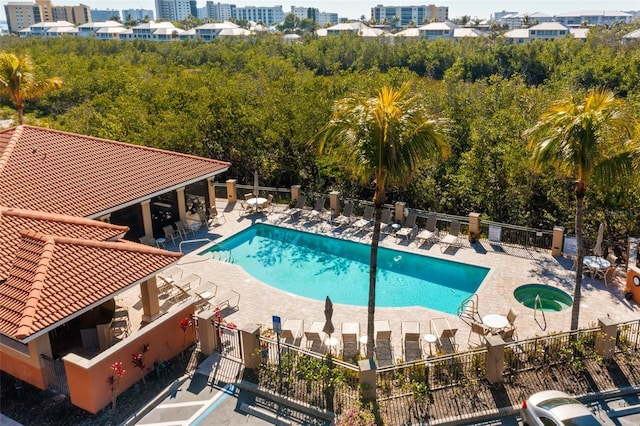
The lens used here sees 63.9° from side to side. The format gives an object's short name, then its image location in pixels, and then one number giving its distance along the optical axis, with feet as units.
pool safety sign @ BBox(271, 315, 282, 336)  41.81
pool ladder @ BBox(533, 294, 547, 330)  50.19
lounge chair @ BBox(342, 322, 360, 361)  45.34
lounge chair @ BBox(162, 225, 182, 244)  71.89
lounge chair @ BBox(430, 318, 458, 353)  46.29
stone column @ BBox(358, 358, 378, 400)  38.83
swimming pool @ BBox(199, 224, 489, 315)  61.16
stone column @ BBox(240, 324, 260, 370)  42.75
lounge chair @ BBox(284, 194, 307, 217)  82.84
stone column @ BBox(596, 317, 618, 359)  43.24
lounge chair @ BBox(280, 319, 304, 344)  47.55
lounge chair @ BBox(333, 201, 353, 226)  78.12
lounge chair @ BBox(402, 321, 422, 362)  45.44
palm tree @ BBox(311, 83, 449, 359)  38.01
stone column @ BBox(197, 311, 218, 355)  45.11
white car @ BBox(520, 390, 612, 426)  32.81
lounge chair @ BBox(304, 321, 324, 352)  46.30
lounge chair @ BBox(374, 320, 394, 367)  45.21
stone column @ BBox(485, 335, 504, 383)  40.34
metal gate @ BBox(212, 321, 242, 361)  45.47
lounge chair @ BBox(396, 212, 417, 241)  72.43
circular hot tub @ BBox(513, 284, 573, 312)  56.08
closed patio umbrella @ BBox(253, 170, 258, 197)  80.69
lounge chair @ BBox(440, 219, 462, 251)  68.80
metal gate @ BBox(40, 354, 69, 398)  40.45
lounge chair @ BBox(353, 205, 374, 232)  75.77
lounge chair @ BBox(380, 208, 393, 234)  76.17
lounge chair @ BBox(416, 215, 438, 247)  70.79
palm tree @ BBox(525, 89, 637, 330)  39.68
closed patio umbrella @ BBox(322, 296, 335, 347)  42.14
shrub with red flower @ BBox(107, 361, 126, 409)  39.06
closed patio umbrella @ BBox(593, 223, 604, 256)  58.41
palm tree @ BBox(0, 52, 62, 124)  85.40
